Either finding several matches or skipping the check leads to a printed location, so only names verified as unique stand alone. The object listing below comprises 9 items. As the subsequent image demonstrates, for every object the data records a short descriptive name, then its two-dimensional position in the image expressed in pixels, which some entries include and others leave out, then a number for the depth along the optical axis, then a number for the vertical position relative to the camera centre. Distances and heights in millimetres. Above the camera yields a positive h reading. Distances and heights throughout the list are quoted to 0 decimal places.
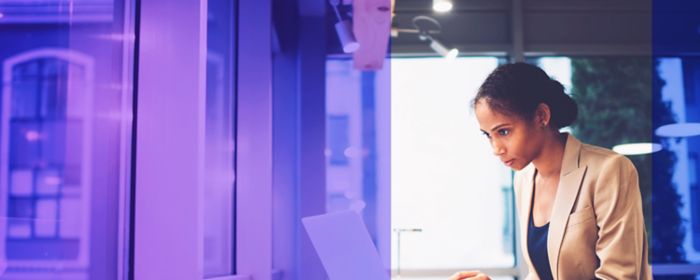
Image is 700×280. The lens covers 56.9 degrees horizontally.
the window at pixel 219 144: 2416 +56
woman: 1621 -68
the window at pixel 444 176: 5496 -145
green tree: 5508 +504
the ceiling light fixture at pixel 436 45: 4609 +840
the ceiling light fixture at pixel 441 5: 4723 +1140
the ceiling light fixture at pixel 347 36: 2979 +567
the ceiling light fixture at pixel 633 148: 5422 +110
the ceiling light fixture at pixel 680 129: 2490 +128
